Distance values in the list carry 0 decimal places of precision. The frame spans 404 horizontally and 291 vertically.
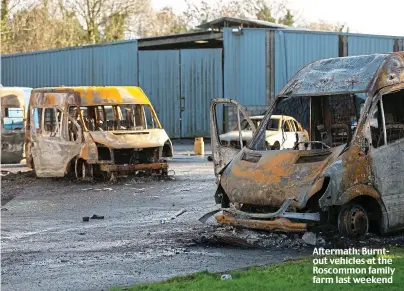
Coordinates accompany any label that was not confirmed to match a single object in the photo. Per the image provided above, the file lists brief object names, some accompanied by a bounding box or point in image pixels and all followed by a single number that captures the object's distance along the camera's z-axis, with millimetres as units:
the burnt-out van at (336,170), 11023
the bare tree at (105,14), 54500
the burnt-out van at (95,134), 20453
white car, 23375
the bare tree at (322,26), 73938
